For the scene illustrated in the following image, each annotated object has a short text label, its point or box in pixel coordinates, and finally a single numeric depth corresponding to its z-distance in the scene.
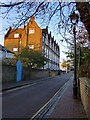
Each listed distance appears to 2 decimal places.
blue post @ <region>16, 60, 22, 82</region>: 14.85
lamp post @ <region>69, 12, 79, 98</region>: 3.32
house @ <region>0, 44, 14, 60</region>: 17.88
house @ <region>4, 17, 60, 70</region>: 25.68
